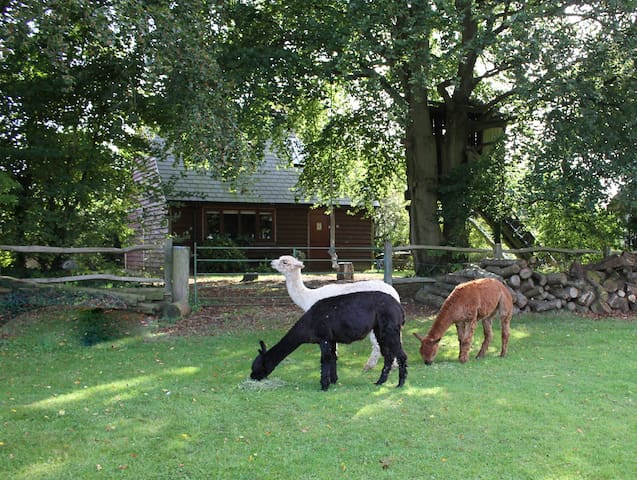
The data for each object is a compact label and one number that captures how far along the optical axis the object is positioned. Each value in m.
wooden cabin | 23.11
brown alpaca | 7.79
